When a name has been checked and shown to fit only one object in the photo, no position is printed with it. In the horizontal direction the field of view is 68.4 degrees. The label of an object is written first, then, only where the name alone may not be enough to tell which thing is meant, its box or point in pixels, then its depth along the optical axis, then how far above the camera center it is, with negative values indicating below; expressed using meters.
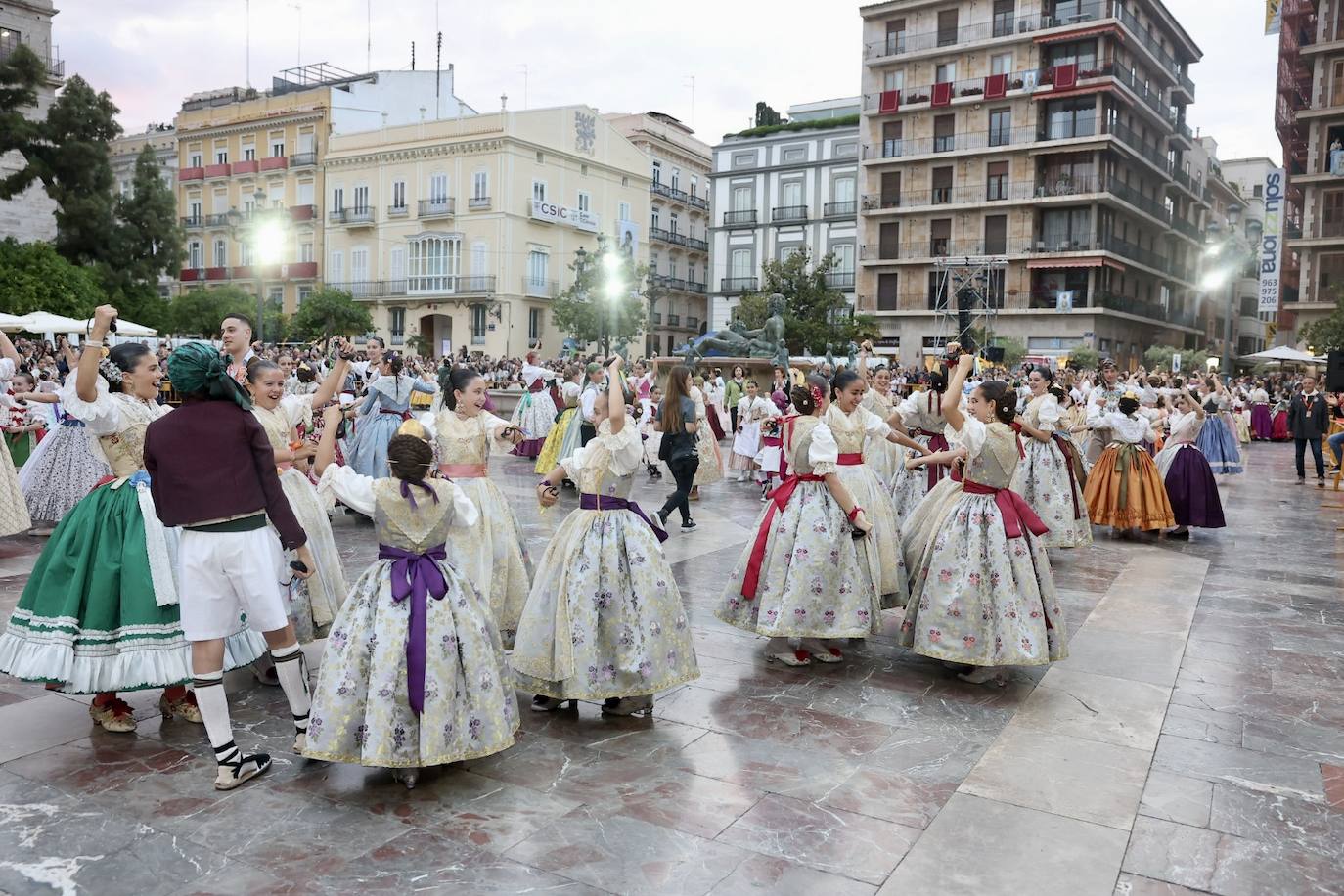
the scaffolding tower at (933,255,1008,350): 37.16 +4.03
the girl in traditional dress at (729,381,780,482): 13.59 -0.73
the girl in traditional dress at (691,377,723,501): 12.27 -0.91
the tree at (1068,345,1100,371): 36.00 +1.09
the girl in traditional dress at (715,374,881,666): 5.38 -0.97
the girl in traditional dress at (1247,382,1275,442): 25.41 -0.59
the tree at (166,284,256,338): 36.62 +2.41
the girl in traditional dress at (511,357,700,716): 4.45 -1.01
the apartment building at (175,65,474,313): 44.53 +10.46
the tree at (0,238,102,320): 24.28 +2.24
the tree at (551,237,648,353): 40.00 +3.18
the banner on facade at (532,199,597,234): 42.28 +7.25
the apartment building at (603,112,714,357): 50.47 +8.30
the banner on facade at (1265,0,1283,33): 41.08 +15.69
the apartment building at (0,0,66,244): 31.64 +8.95
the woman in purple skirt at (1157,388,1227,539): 10.04 -0.90
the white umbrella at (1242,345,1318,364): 25.12 +0.93
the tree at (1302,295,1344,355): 31.05 +1.92
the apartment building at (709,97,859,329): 46.12 +8.91
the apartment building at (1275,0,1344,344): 39.03 +8.89
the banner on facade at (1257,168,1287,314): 38.69 +5.98
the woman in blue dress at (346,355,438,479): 9.21 -0.39
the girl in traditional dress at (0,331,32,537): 7.91 -1.07
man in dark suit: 15.50 -0.50
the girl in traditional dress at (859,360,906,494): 9.18 -0.65
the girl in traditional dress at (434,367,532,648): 5.17 -0.67
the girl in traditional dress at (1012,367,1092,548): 8.70 -0.80
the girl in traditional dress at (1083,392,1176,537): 9.80 -0.94
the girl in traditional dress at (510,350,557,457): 15.09 -0.42
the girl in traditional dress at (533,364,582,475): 11.75 -0.62
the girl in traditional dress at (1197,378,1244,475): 14.54 -0.79
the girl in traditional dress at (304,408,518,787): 3.72 -1.05
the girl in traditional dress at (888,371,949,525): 7.15 -0.41
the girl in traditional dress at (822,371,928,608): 5.89 -0.57
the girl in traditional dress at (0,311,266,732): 4.15 -0.97
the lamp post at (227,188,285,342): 24.62 +3.84
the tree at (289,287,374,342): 37.81 +2.32
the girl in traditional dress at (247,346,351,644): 4.97 -0.65
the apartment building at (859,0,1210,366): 38.56 +9.19
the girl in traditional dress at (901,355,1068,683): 5.10 -0.96
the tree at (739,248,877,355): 35.88 +2.89
